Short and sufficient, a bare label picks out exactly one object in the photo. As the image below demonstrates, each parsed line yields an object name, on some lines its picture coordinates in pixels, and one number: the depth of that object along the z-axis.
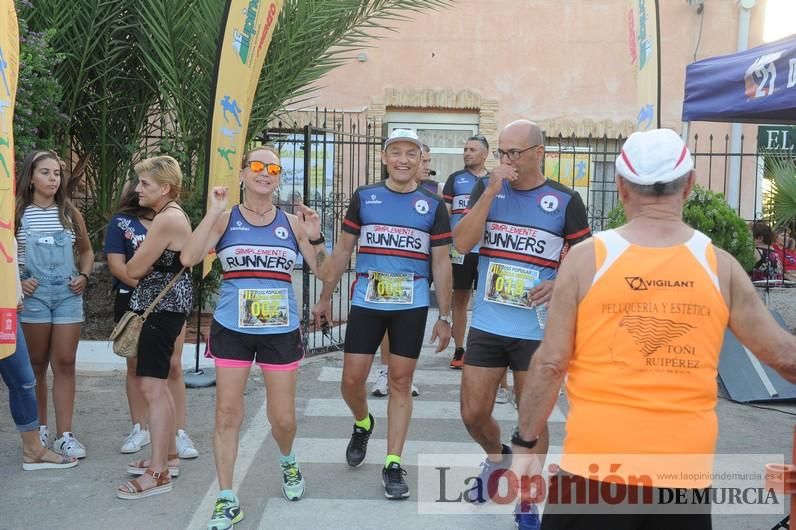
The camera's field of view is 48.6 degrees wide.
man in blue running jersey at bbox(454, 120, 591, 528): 4.48
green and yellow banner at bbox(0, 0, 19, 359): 4.41
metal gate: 8.65
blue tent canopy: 6.04
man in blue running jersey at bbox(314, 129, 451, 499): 5.01
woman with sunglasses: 4.47
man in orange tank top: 2.45
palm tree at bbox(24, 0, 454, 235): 9.09
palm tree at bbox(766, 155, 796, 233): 8.46
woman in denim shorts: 5.43
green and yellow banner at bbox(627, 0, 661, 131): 6.90
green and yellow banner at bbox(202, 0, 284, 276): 6.51
